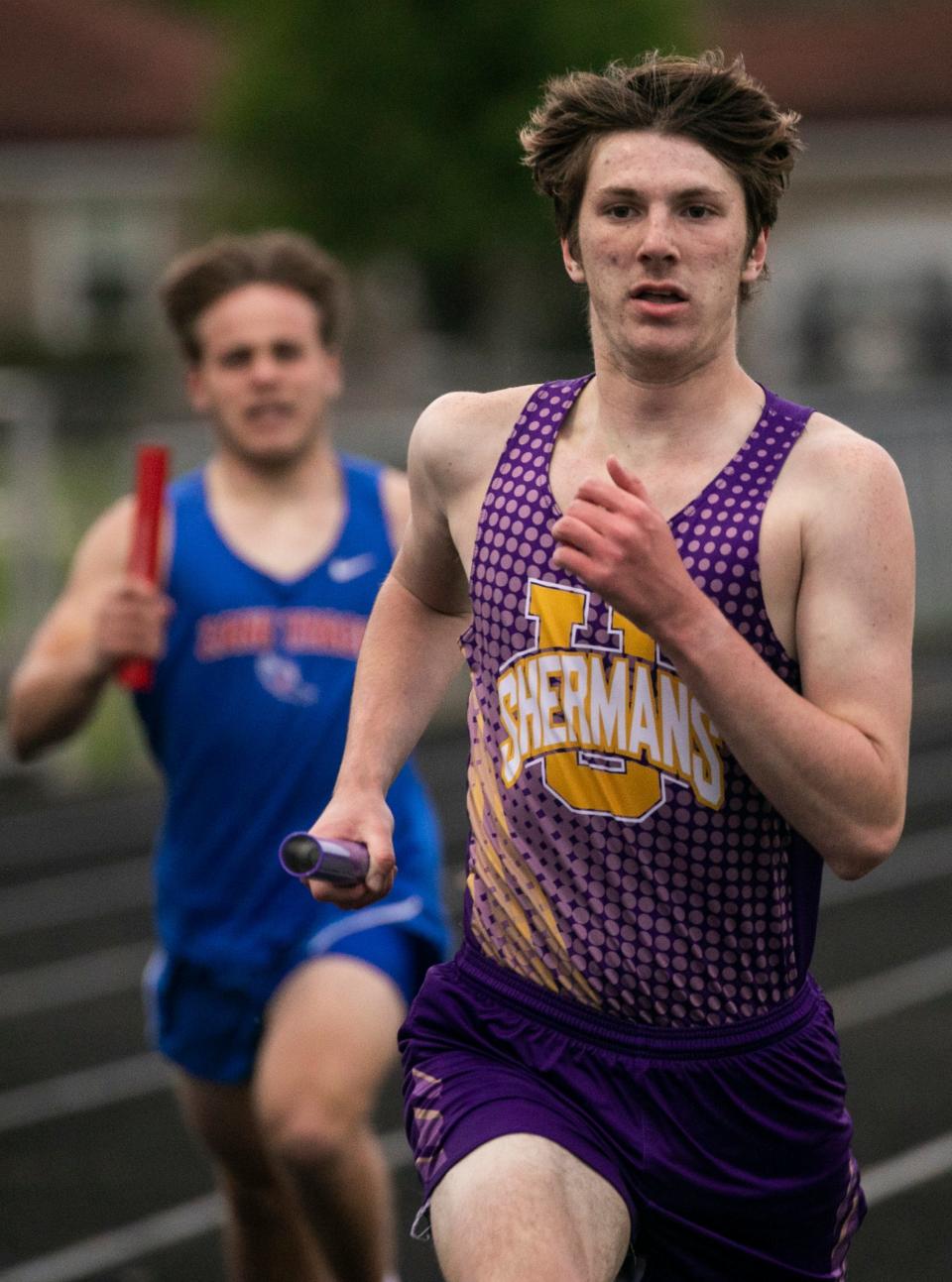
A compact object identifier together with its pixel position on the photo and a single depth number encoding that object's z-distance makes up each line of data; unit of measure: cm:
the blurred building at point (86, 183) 7162
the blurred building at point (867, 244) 7494
